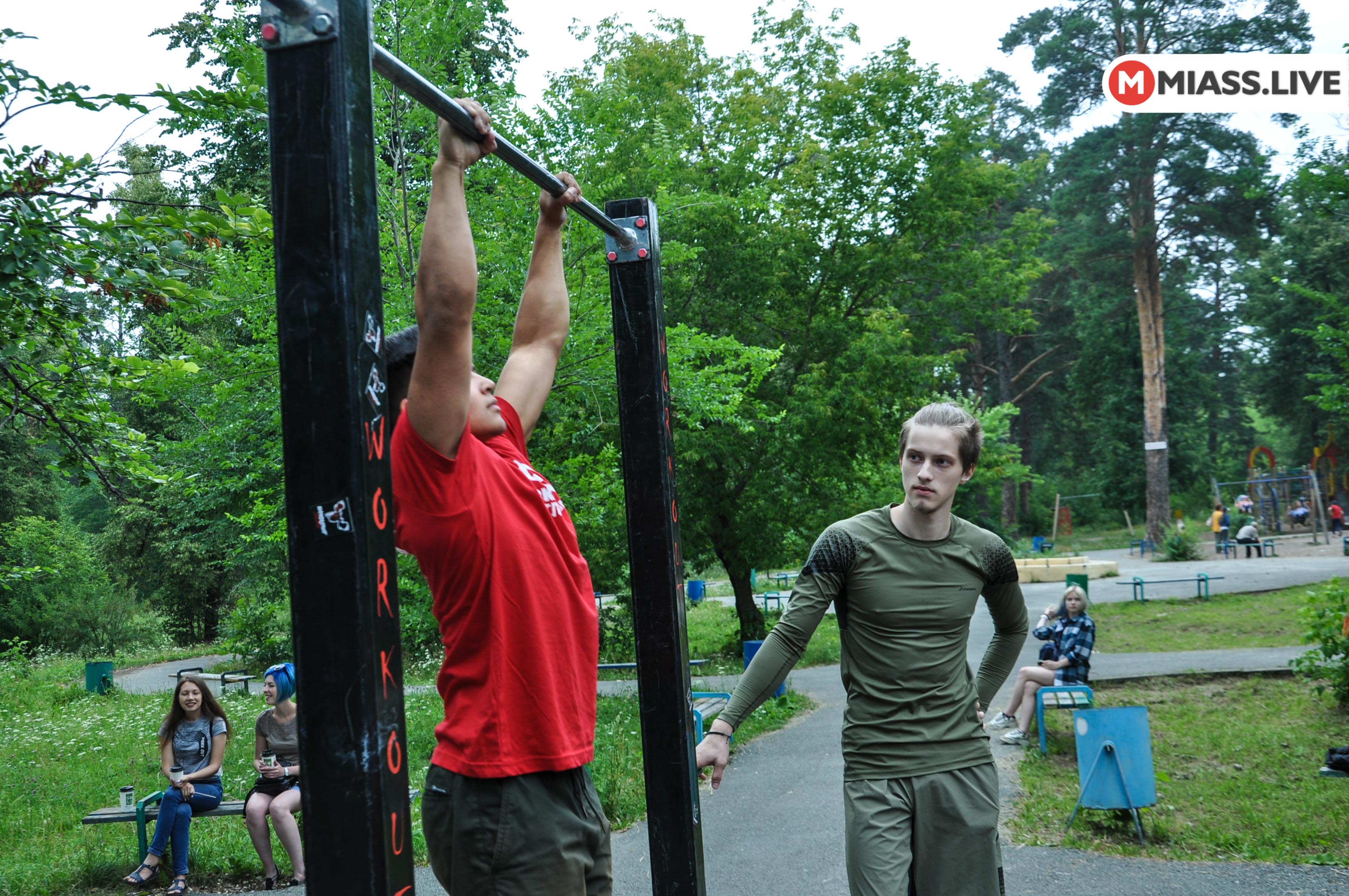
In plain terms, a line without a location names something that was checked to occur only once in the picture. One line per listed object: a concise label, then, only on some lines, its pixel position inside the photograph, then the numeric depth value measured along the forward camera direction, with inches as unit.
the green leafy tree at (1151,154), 1280.8
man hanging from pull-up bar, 81.4
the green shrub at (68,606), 1027.9
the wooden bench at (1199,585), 818.2
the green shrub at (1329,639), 352.2
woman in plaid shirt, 367.9
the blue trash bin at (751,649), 442.3
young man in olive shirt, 115.7
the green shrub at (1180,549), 1251.2
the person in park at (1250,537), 1216.2
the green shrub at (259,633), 760.3
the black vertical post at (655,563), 118.3
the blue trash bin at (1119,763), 254.7
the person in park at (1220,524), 1304.1
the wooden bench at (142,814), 267.6
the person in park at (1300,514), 1423.5
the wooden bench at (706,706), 315.9
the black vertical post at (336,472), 54.6
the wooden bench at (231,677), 643.5
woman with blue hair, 257.0
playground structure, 1360.7
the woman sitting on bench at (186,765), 261.0
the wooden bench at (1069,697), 334.6
